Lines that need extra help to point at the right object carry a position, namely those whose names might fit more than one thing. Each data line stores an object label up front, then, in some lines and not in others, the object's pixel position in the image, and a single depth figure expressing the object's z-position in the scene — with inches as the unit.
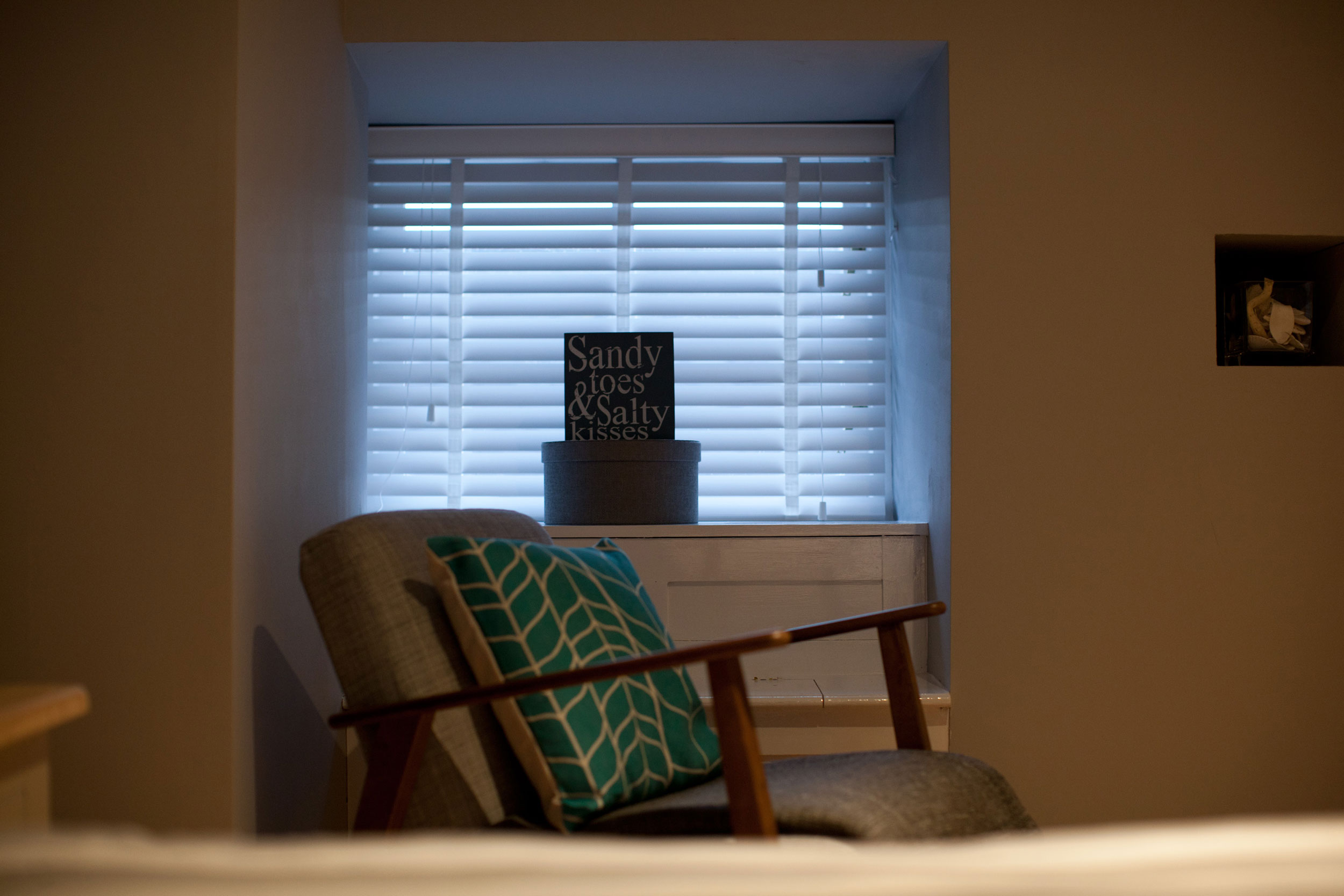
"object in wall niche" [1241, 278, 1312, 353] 91.8
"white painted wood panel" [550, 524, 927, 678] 93.7
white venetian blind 107.1
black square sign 98.9
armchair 51.6
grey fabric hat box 93.5
